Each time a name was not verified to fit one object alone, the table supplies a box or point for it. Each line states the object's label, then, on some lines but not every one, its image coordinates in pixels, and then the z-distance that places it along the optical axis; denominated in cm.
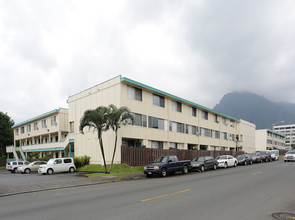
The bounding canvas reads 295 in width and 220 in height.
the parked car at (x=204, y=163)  2309
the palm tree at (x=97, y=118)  2061
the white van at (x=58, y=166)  2469
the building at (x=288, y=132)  16254
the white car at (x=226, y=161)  2740
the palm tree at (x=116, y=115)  2109
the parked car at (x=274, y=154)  4213
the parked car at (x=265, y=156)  3820
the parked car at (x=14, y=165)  3152
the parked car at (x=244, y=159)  3197
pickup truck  1877
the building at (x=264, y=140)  8048
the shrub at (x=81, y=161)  2788
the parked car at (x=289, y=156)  3500
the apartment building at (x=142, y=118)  2578
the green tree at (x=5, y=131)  5647
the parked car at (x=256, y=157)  3547
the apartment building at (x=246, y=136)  5408
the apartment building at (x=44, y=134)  3606
